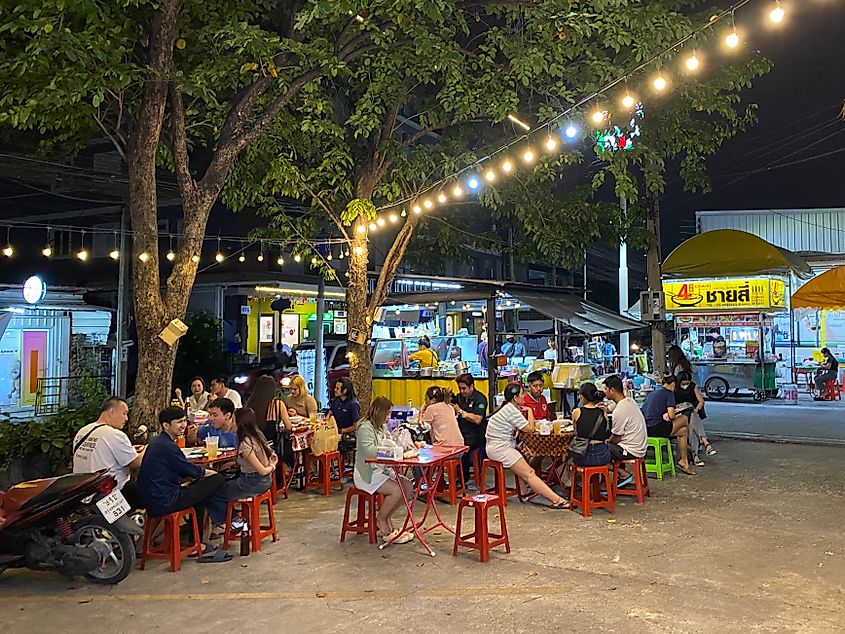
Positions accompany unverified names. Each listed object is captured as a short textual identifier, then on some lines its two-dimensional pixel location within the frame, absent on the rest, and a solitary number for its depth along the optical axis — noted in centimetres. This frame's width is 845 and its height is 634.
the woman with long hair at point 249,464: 645
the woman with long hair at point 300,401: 995
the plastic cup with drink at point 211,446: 709
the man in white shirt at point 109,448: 619
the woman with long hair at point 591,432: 796
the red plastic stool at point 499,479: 755
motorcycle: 557
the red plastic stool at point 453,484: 813
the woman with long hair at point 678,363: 1159
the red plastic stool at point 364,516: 680
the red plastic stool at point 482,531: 618
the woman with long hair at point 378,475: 678
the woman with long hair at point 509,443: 784
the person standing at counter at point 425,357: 1426
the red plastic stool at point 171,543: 607
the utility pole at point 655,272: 1400
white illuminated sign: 1406
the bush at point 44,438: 789
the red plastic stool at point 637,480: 821
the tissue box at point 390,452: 664
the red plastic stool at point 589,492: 773
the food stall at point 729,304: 1391
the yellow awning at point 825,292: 1259
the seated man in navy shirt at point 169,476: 607
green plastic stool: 952
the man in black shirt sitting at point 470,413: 902
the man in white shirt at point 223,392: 933
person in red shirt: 935
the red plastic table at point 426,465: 653
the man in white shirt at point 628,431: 823
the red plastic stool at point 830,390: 1866
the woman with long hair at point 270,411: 869
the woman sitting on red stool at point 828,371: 1861
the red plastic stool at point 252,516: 651
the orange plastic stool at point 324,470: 902
